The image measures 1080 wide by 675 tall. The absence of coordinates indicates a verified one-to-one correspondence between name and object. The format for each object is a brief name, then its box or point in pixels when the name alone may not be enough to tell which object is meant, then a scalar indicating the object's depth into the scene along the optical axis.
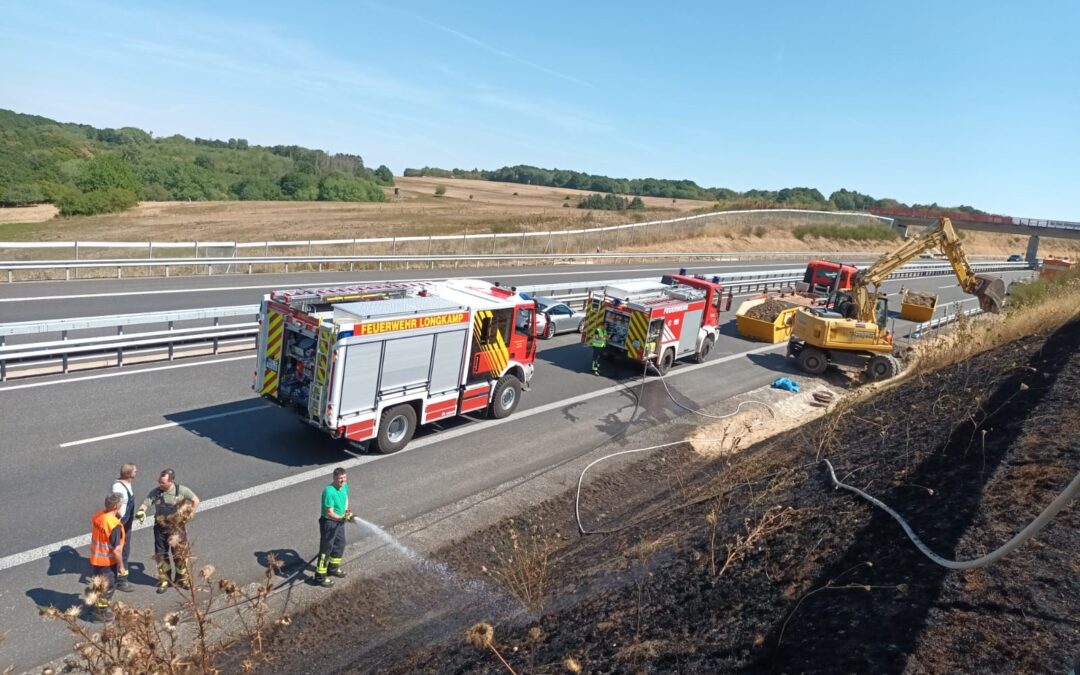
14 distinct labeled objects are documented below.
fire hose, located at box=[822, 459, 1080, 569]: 3.90
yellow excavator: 20.88
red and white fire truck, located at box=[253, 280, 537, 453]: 11.19
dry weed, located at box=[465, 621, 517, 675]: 5.38
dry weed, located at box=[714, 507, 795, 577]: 6.91
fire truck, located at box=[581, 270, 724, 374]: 18.92
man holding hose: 8.47
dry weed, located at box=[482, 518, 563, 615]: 7.40
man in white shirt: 7.88
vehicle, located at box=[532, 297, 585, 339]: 22.64
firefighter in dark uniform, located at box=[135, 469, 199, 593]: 7.93
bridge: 70.38
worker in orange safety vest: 7.52
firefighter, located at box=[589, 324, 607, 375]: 19.17
